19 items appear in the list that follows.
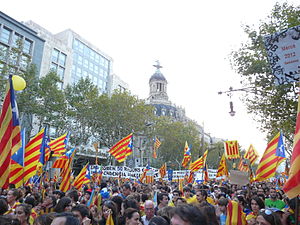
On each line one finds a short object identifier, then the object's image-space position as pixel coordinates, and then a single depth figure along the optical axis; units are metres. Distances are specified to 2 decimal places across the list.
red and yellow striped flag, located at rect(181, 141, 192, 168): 16.69
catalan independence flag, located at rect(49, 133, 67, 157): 12.05
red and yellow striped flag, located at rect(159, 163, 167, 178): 17.62
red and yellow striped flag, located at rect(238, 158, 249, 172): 19.00
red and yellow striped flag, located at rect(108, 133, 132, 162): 11.67
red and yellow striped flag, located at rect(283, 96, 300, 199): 2.72
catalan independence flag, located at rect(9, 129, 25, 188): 5.30
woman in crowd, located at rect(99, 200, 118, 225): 4.91
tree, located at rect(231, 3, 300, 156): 11.20
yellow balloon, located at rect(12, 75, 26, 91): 5.13
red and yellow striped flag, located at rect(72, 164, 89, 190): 9.59
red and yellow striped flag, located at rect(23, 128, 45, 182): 6.57
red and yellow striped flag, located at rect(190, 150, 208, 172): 14.48
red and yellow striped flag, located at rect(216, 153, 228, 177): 13.53
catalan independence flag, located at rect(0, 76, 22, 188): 4.11
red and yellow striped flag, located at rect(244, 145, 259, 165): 15.23
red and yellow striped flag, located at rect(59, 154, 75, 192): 7.91
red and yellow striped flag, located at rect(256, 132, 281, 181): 7.25
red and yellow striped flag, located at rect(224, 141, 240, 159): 15.47
